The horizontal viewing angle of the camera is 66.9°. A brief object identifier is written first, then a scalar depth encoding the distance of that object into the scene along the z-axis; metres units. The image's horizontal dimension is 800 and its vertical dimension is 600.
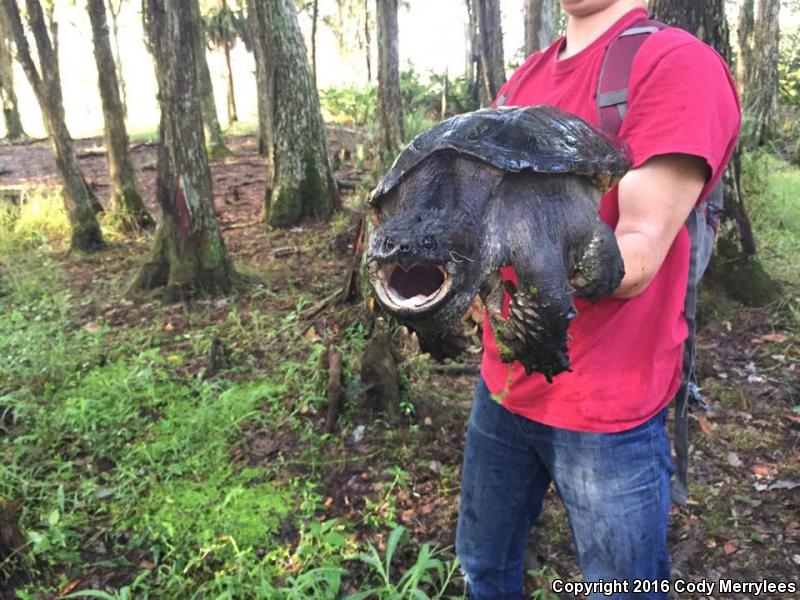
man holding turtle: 1.27
